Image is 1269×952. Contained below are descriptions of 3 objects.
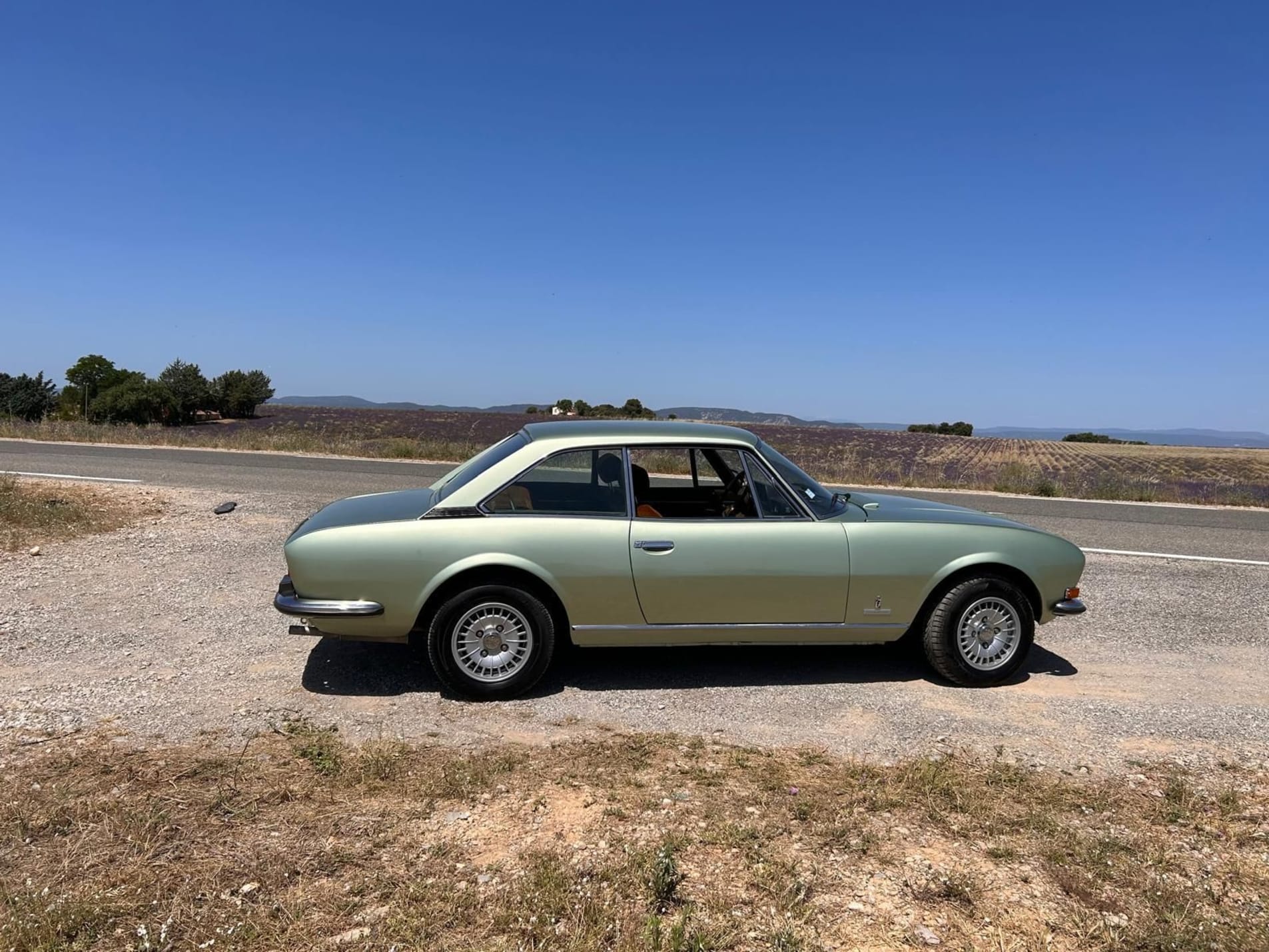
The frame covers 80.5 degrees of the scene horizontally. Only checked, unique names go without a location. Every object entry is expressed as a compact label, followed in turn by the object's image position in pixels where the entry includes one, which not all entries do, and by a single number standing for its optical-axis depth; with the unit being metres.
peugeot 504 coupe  4.04
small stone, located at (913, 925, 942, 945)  2.30
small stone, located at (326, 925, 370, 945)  2.21
